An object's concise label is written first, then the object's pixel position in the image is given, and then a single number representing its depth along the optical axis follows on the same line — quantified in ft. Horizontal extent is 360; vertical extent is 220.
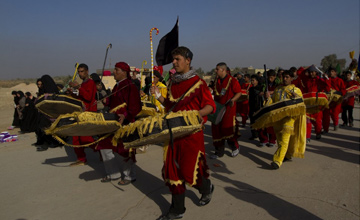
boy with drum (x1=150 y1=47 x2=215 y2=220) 10.61
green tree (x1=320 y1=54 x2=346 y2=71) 184.75
